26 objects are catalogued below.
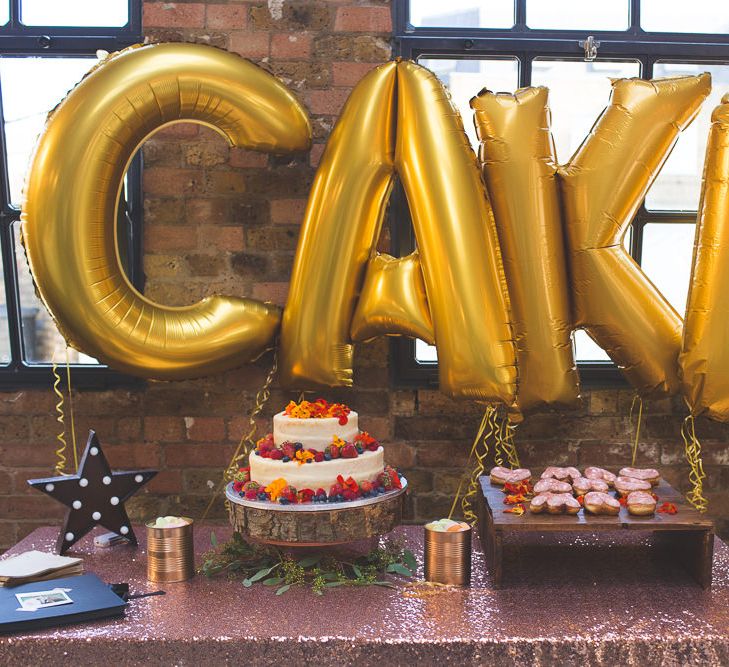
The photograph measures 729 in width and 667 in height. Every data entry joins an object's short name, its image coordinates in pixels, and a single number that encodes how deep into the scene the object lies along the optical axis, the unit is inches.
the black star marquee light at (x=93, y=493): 66.3
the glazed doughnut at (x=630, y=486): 62.1
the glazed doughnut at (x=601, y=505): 58.7
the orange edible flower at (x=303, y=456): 60.3
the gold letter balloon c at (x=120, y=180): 61.2
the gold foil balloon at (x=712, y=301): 62.1
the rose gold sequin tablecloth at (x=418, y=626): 51.9
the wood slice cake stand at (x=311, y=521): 58.7
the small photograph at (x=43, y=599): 55.2
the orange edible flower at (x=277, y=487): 59.9
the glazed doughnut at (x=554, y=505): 58.9
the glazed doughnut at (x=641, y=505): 58.2
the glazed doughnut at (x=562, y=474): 65.5
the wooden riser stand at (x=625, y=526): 57.4
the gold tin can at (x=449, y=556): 59.6
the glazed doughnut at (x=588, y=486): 62.6
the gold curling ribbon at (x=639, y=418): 76.7
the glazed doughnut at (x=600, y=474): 65.1
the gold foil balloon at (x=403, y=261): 61.4
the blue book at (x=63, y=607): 53.1
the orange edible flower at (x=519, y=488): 63.8
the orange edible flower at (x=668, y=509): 59.4
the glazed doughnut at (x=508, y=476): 65.9
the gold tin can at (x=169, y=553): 60.9
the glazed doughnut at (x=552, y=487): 62.3
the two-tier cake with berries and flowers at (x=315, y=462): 60.1
